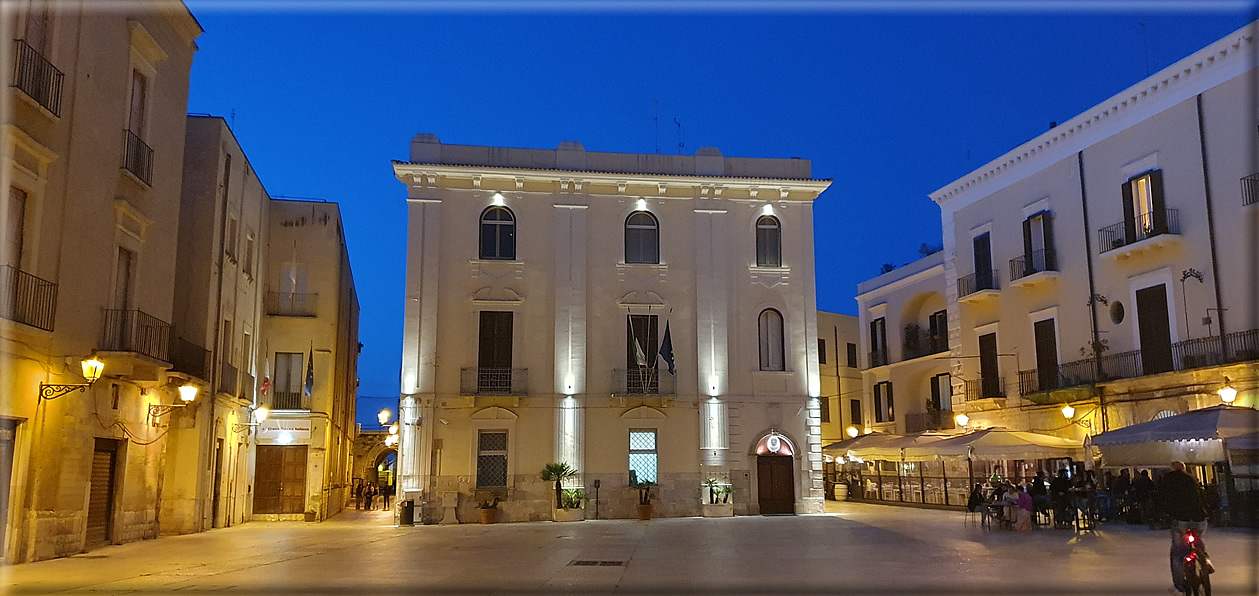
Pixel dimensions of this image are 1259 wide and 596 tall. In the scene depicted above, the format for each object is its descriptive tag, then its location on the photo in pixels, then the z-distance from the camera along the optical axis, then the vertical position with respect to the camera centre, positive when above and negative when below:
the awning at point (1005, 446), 19.98 +0.14
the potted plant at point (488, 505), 23.94 -1.33
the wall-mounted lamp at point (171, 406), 18.06 +0.98
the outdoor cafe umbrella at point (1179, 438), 15.92 +0.25
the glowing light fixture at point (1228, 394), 18.16 +1.13
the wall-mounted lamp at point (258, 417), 24.67 +1.00
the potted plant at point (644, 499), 24.36 -1.21
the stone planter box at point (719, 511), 25.09 -1.55
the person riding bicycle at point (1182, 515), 8.91 -0.61
